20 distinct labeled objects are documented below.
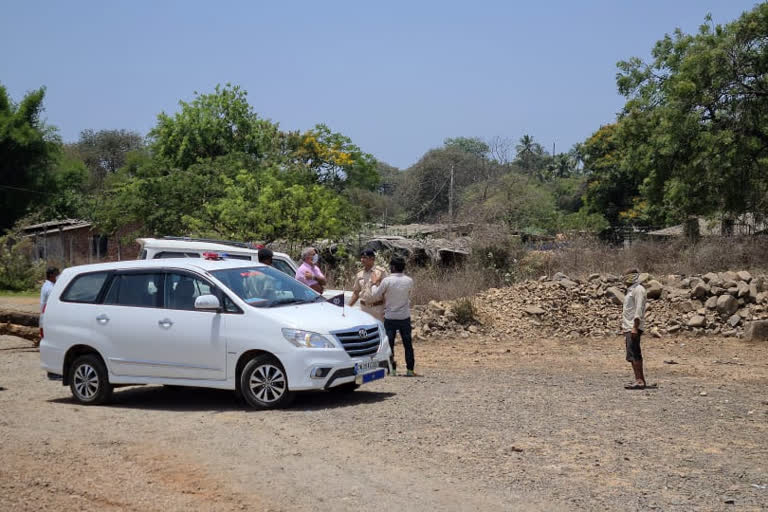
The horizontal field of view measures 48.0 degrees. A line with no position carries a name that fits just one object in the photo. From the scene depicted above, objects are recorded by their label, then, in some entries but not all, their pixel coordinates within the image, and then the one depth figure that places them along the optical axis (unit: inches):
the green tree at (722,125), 1062.4
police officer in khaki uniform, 503.2
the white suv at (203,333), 399.9
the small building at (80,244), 1695.4
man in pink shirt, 541.0
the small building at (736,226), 1066.8
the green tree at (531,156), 3880.4
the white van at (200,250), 581.3
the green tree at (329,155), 2133.4
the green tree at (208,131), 1766.7
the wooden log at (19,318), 762.2
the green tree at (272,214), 995.9
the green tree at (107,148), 3102.9
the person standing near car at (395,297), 493.4
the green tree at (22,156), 1879.9
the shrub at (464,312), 788.0
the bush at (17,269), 1373.0
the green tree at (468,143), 3225.4
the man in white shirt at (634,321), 482.3
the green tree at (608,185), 2001.7
